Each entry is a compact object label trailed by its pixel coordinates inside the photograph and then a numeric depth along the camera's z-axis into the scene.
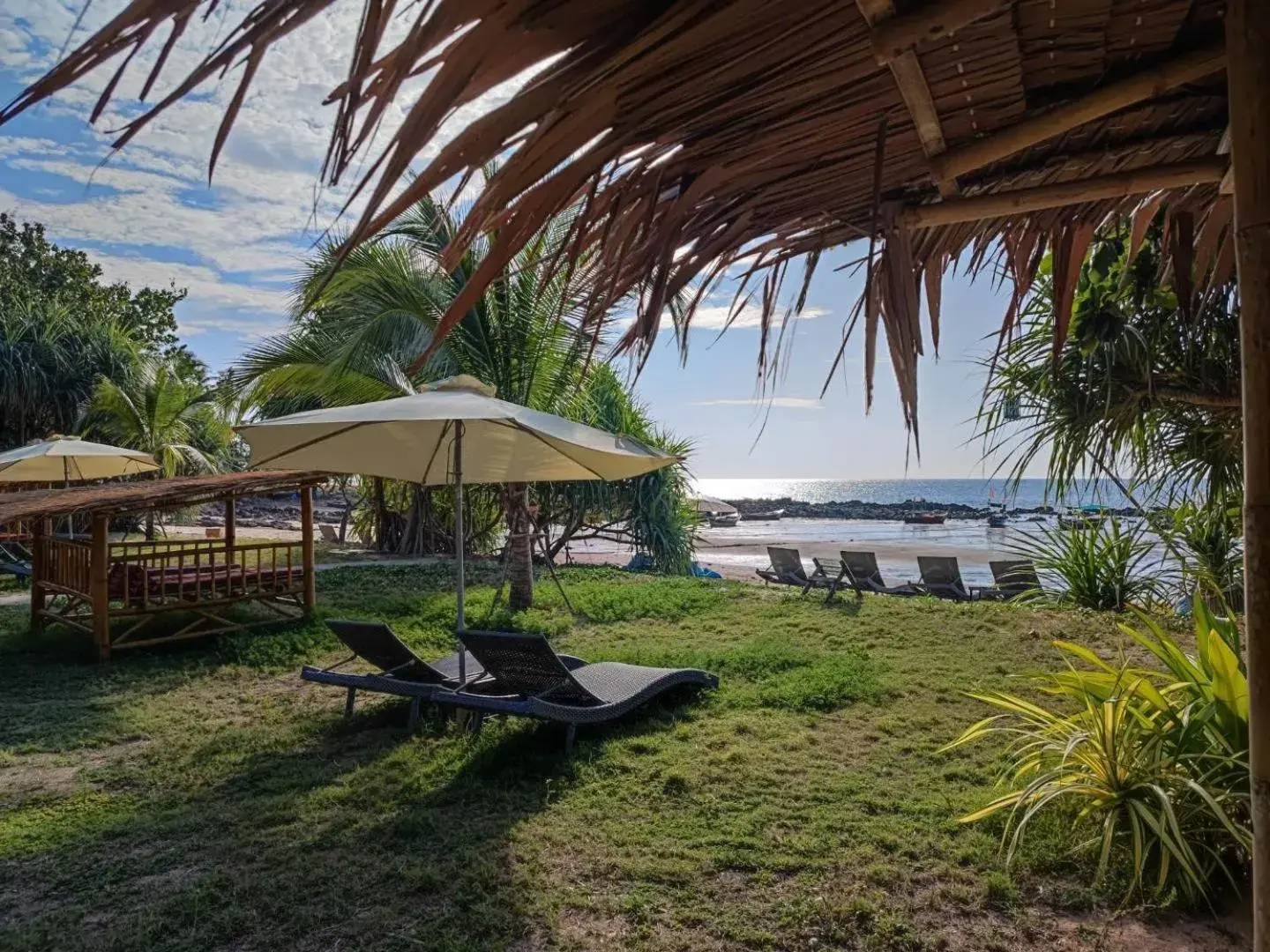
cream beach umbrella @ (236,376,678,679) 5.49
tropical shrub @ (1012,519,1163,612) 8.77
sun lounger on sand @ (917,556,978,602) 13.92
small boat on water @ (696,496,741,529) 22.34
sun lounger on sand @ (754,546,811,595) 15.84
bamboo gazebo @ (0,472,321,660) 7.80
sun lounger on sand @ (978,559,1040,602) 12.23
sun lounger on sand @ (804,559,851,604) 10.55
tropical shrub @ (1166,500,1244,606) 6.95
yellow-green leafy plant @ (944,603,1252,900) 3.18
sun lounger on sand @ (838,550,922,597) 11.62
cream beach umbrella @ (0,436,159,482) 11.70
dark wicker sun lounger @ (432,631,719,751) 4.85
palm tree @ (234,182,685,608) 10.16
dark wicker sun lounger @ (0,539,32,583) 12.14
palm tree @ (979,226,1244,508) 5.66
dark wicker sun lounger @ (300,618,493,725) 5.53
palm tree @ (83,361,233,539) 18.20
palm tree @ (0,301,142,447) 19.06
